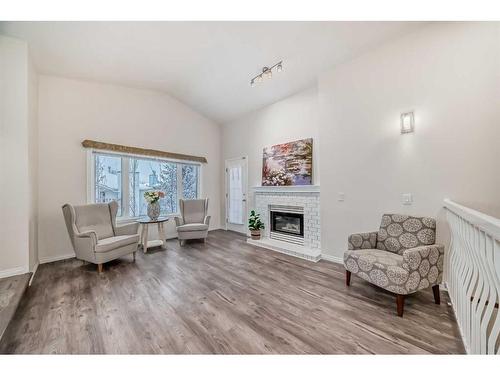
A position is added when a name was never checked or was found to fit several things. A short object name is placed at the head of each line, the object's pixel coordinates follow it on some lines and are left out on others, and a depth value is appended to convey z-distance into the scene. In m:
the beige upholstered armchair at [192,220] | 4.18
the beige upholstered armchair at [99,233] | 2.88
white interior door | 5.21
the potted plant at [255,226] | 4.41
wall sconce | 2.52
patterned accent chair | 1.86
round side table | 3.78
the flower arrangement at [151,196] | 3.96
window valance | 3.71
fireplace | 3.97
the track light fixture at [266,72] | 3.26
